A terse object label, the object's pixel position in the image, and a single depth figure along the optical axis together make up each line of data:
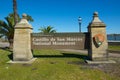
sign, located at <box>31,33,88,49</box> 5.44
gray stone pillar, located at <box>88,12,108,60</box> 5.02
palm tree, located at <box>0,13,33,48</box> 11.23
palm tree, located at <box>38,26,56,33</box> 21.35
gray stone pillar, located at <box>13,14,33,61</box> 5.04
